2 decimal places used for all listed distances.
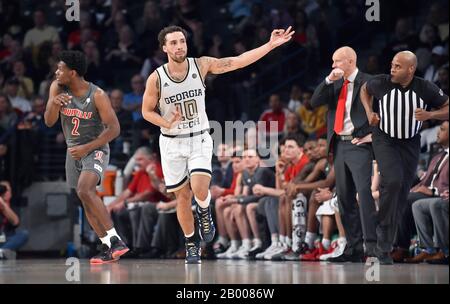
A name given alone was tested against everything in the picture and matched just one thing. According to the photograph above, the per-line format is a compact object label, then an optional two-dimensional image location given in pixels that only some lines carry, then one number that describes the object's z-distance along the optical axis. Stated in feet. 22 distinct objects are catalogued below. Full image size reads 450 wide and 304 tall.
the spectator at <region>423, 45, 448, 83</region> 41.07
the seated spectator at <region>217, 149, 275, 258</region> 38.17
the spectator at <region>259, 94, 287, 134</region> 44.24
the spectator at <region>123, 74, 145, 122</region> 47.73
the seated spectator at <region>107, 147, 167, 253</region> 40.83
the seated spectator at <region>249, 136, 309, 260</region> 36.45
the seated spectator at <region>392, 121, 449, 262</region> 32.78
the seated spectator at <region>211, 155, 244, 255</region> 39.22
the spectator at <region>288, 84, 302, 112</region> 46.01
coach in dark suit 29.45
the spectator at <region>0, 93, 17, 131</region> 46.55
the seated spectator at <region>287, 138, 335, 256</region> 35.29
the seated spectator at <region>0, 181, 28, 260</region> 40.11
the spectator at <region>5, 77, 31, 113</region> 50.62
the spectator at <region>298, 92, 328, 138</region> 44.16
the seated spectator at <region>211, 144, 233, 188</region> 41.19
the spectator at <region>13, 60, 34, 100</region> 51.83
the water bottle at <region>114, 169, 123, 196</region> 43.50
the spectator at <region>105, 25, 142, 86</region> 53.11
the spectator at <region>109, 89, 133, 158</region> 46.96
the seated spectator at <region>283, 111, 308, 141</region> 40.34
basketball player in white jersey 27.73
